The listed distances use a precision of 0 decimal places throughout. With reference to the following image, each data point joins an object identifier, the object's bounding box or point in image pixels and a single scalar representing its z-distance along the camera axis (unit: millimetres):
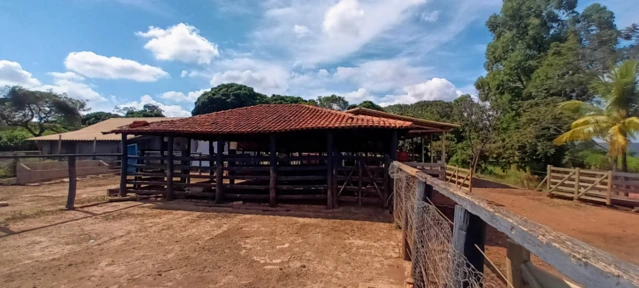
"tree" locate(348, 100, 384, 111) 38741
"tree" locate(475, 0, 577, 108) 20891
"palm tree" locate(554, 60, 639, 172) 12945
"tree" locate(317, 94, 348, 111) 46938
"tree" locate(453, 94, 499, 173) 21812
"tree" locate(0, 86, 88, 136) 32500
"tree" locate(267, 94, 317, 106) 41250
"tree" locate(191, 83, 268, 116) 35688
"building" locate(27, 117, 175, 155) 22436
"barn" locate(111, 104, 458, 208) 9156
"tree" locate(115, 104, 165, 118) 49328
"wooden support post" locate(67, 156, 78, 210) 9008
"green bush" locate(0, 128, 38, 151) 28016
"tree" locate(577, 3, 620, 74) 16359
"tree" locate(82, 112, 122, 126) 45531
